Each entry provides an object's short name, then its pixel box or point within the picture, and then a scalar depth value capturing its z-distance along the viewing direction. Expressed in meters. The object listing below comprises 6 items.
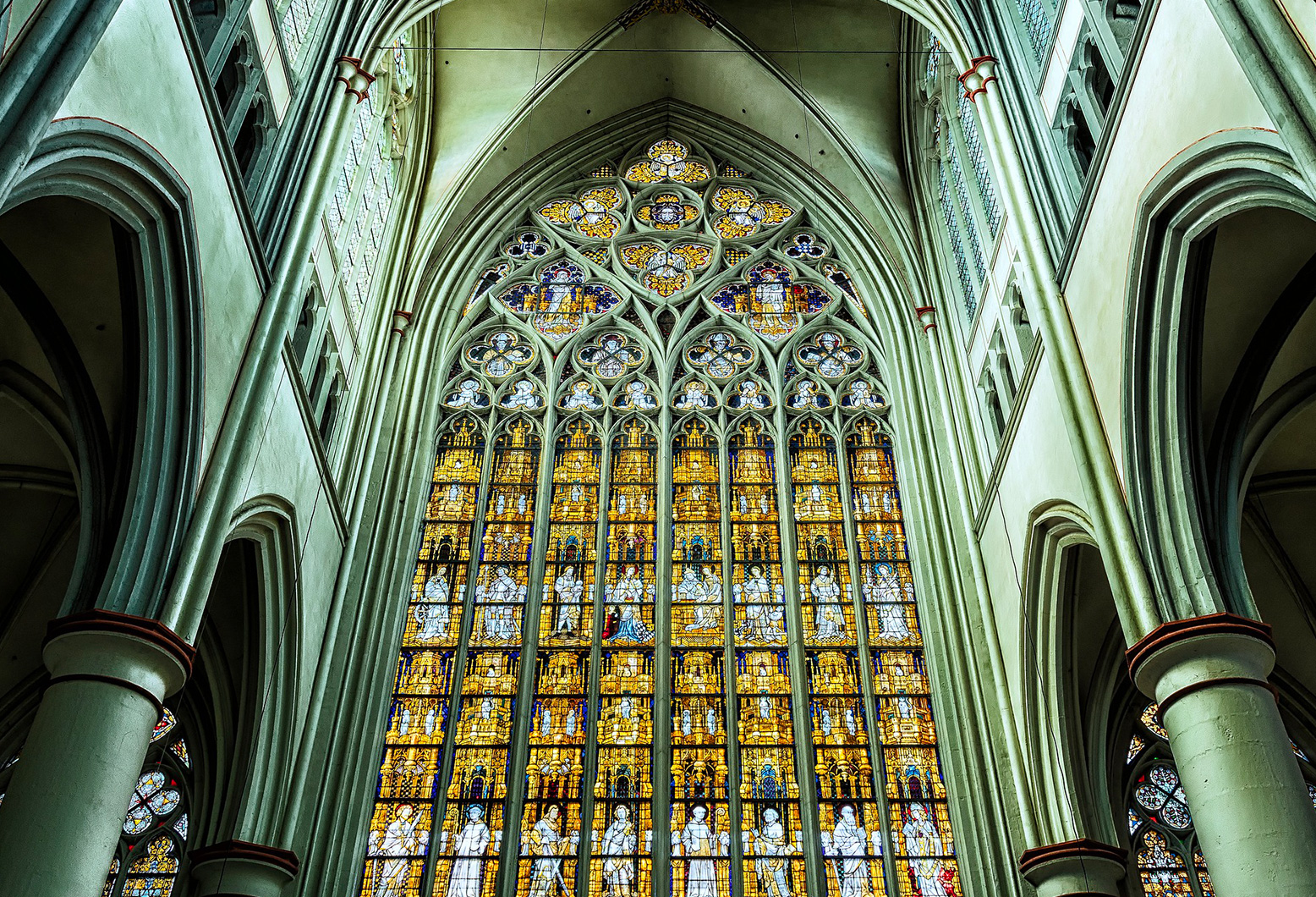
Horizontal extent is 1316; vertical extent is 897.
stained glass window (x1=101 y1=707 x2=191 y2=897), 11.82
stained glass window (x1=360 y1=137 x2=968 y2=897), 11.57
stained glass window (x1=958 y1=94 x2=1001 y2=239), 13.10
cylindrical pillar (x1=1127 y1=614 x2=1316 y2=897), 6.68
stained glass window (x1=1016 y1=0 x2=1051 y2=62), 11.21
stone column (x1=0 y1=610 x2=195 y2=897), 6.70
